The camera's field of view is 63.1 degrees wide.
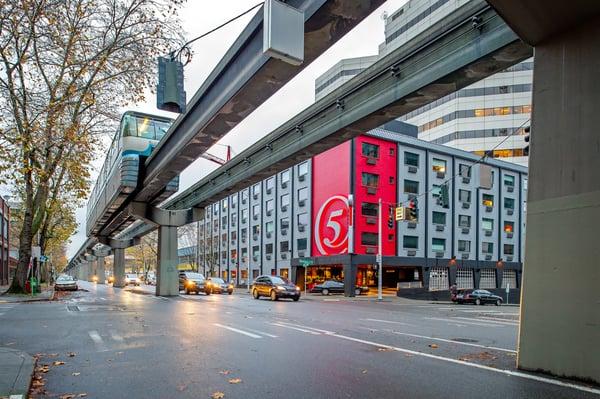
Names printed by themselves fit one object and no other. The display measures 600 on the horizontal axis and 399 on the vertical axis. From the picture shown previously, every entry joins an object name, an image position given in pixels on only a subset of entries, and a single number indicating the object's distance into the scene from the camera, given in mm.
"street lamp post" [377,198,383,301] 36459
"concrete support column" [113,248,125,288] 63138
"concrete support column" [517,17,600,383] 6844
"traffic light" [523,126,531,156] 10805
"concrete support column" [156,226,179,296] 34338
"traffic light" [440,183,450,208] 24942
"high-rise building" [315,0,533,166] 75250
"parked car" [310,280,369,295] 45688
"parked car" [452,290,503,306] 37125
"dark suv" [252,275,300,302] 29969
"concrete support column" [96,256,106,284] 94812
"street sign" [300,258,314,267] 48538
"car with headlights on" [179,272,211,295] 36406
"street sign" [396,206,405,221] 31797
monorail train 25359
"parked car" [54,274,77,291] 43438
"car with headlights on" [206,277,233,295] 39625
